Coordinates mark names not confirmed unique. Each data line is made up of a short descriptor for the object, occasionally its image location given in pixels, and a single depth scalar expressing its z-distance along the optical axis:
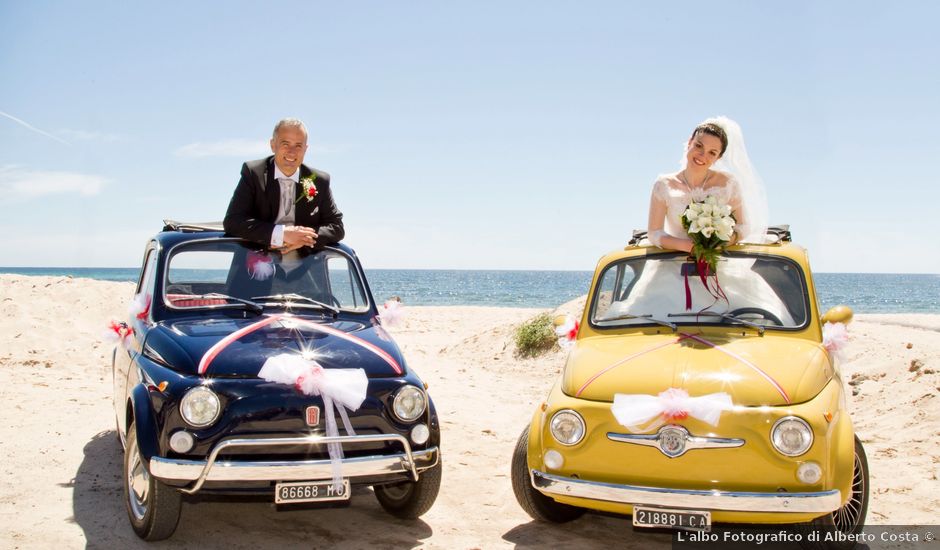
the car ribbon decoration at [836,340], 4.90
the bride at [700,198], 5.40
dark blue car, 4.16
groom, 5.69
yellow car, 3.96
